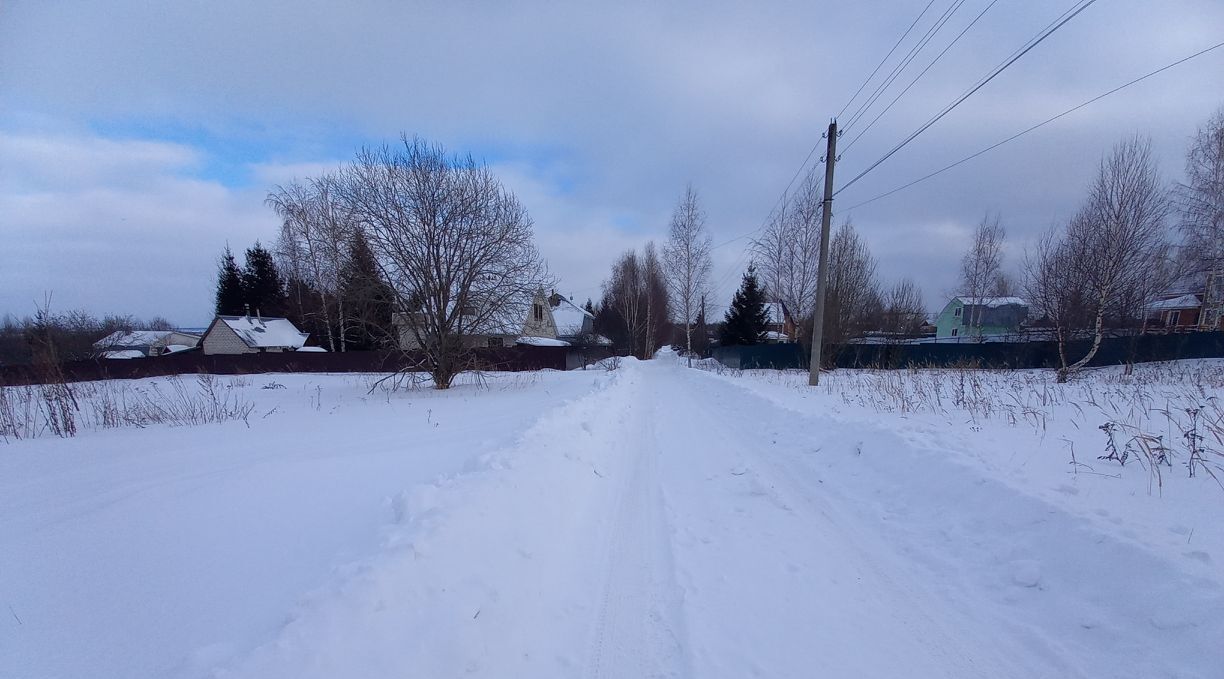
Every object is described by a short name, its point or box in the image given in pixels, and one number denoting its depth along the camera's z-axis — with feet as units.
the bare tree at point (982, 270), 124.77
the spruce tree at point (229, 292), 142.72
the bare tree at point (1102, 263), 56.95
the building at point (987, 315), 140.83
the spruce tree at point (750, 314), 110.93
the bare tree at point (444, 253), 48.80
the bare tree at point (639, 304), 146.92
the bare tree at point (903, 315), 112.37
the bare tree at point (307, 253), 92.99
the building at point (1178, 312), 109.52
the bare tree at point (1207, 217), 67.51
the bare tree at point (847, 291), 82.53
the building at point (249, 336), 116.37
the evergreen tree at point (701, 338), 143.97
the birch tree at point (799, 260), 90.33
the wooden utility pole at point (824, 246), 43.11
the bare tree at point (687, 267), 118.63
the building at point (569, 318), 169.79
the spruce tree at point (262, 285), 143.95
